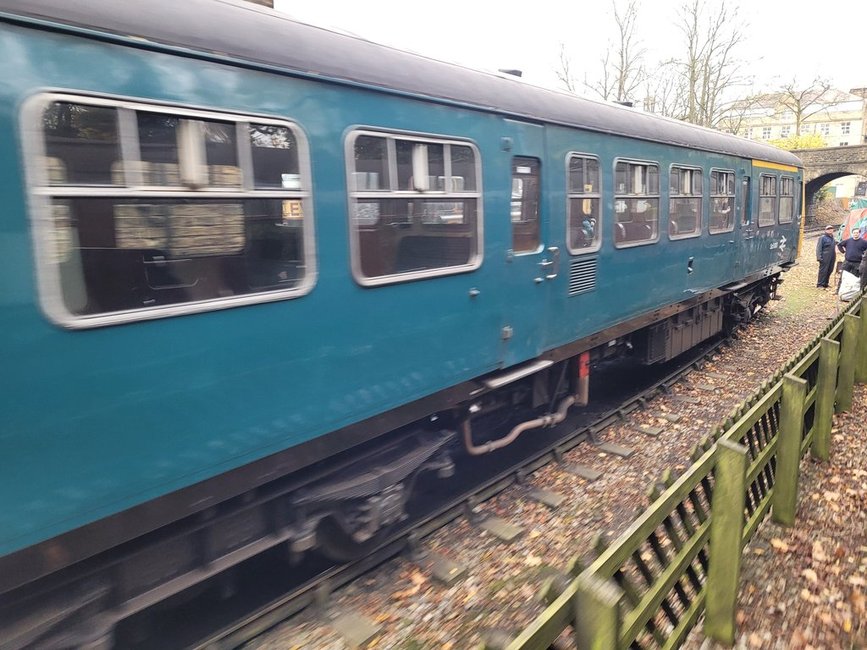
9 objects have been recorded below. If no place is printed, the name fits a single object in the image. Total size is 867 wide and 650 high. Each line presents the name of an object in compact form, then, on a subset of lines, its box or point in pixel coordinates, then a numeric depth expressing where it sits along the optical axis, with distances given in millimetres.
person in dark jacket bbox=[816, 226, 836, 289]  14580
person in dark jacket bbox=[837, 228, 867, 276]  12414
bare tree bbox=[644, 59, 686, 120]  31297
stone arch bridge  33906
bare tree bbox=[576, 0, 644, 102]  27812
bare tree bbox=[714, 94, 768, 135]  33794
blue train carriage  2201
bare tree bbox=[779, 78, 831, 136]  43881
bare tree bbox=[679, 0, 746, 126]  30031
